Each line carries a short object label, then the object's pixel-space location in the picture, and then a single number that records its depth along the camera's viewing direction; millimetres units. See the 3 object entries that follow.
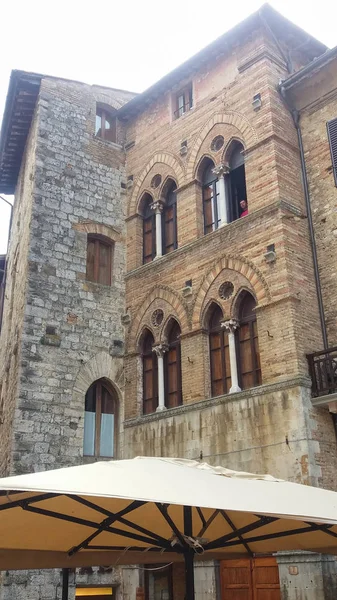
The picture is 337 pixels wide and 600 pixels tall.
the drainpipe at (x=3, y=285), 20045
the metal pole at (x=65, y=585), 7135
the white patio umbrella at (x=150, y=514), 4680
